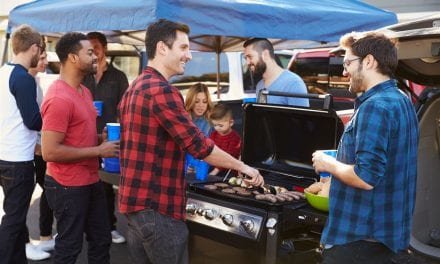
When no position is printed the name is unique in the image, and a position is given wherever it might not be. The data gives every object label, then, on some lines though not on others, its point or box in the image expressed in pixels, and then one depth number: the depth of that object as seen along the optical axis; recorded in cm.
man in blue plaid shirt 225
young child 459
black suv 325
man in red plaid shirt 267
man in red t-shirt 340
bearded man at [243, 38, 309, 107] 477
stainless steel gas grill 316
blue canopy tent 453
